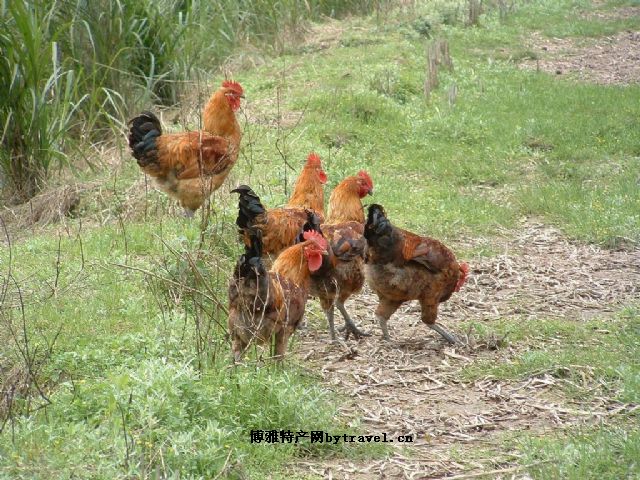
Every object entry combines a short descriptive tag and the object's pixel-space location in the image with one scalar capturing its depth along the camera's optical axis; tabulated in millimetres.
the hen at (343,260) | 14266
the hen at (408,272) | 14180
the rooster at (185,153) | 18656
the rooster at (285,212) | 14742
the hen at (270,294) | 11531
